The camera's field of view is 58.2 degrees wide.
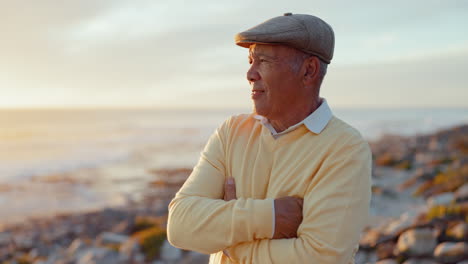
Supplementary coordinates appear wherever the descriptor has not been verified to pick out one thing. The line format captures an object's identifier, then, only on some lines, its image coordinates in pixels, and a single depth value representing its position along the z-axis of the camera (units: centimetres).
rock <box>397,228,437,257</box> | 466
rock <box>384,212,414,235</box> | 538
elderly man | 173
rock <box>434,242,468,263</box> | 429
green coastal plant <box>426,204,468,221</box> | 558
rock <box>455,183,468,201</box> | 685
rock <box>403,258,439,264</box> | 442
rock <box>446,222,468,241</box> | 474
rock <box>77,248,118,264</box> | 597
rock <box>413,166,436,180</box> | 1118
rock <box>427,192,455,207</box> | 676
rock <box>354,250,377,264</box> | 493
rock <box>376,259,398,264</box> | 458
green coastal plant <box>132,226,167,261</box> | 604
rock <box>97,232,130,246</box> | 719
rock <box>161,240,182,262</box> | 589
